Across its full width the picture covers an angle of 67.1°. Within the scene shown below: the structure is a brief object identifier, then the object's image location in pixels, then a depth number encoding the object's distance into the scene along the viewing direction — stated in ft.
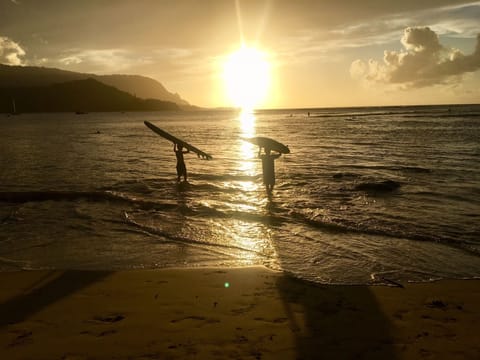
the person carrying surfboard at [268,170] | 55.16
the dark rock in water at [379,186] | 55.42
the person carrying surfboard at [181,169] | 64.64
